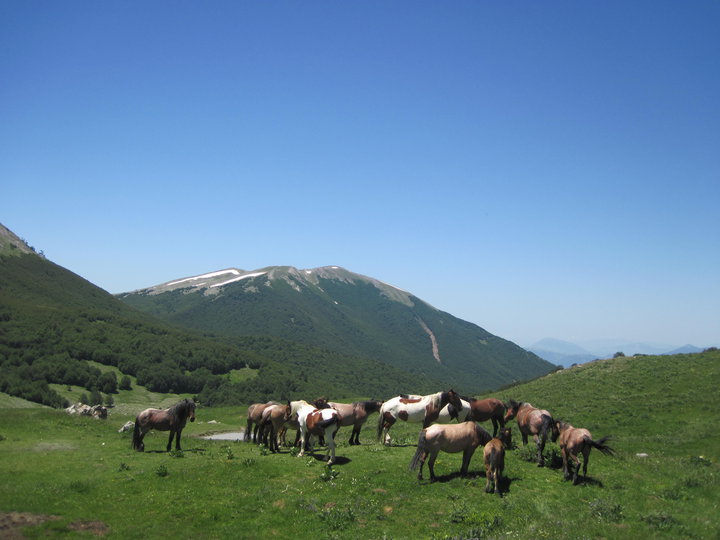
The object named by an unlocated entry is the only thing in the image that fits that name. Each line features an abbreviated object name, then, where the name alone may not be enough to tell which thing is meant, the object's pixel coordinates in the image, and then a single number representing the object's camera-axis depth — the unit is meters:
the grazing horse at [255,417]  27.34
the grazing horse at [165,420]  23.47
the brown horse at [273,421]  23.58
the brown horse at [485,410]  24.28
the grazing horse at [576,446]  18.17
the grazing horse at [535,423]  20.59
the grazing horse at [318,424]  20.50
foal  16.83
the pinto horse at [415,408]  23.03
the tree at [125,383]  121.14
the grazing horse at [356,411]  23.44
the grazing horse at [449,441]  17.97
